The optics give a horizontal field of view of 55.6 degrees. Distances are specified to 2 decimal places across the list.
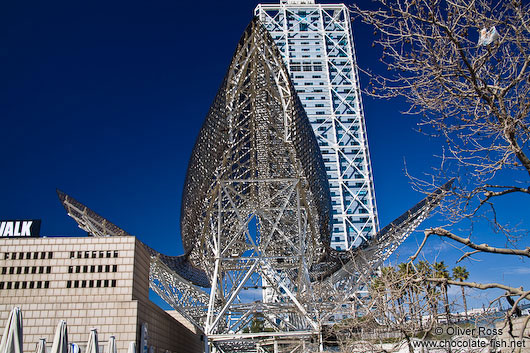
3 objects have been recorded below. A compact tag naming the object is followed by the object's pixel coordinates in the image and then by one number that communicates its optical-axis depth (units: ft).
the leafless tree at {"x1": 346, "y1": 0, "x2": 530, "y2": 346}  17.65
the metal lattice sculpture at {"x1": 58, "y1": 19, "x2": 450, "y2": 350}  96.32
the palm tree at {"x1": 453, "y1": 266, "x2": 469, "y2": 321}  123.91
